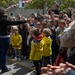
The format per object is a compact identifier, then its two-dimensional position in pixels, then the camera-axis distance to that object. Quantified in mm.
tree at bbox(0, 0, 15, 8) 25413
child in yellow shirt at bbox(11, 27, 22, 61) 5196
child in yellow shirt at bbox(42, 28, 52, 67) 4112
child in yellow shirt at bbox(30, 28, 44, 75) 3915
